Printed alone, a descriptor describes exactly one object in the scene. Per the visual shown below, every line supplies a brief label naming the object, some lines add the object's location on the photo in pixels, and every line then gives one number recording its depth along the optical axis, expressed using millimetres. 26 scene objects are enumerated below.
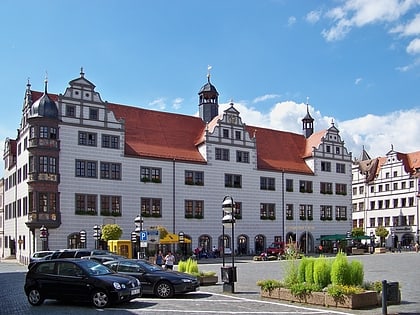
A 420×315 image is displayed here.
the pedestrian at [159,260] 33816
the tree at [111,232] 47062
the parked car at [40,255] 35000
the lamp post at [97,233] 44562
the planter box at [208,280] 24438
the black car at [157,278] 20078
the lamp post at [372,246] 67100
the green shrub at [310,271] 17828
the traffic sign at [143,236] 32062
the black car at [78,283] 17219
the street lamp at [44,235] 44625
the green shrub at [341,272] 16859
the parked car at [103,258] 23047
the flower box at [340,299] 15992
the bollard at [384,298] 14844
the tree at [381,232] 80744
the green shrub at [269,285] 18900
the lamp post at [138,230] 36584
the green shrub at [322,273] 17469
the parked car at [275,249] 55719
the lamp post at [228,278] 21312
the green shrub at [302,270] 18094
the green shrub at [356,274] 16938
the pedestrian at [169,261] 30753
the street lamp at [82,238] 47647
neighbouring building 81875
